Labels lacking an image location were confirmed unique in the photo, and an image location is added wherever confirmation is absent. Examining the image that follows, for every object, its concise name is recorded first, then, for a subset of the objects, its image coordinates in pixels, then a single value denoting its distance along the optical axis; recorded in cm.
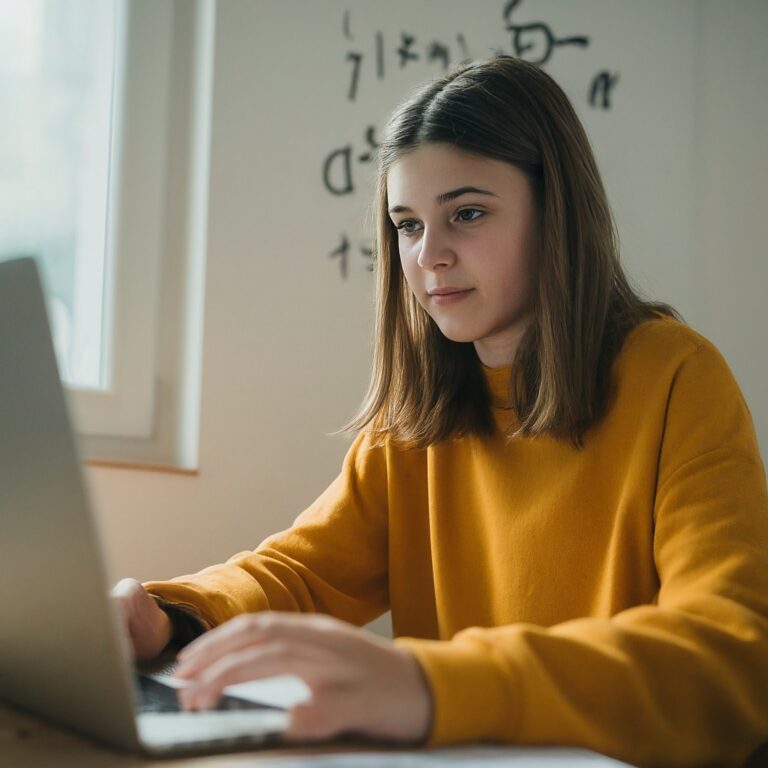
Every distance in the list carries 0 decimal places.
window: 168
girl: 68
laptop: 54
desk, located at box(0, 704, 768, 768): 53
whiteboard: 165
